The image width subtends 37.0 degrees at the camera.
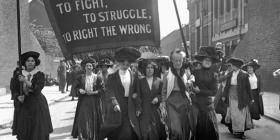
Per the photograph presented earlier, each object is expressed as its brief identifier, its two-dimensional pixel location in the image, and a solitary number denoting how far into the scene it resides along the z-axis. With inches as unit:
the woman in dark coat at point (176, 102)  249.4
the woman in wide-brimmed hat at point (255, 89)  402.6
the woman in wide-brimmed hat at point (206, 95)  256.8
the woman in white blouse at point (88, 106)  294.8
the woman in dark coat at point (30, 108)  230.1
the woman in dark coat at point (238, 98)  335.0
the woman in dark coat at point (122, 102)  235.3
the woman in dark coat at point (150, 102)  236.8
